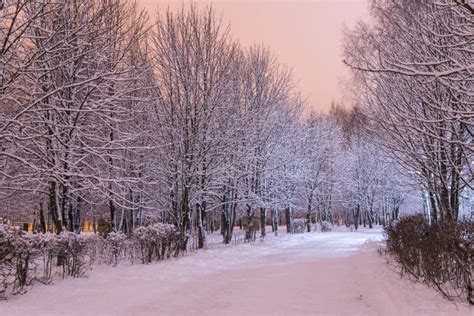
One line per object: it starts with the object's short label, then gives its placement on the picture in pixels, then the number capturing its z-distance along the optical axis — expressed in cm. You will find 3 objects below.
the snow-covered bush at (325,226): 3738
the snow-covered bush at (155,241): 1147
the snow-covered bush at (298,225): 3391
